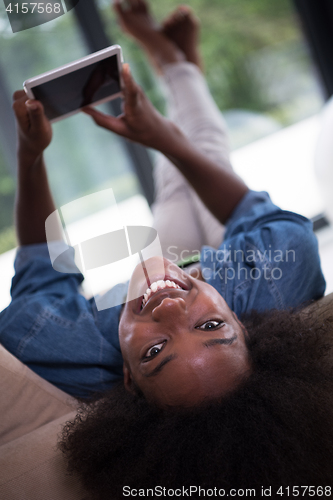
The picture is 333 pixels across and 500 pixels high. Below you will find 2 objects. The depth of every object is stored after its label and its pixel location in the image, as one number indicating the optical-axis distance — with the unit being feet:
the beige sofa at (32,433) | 2.04
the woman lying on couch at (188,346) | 1.93
